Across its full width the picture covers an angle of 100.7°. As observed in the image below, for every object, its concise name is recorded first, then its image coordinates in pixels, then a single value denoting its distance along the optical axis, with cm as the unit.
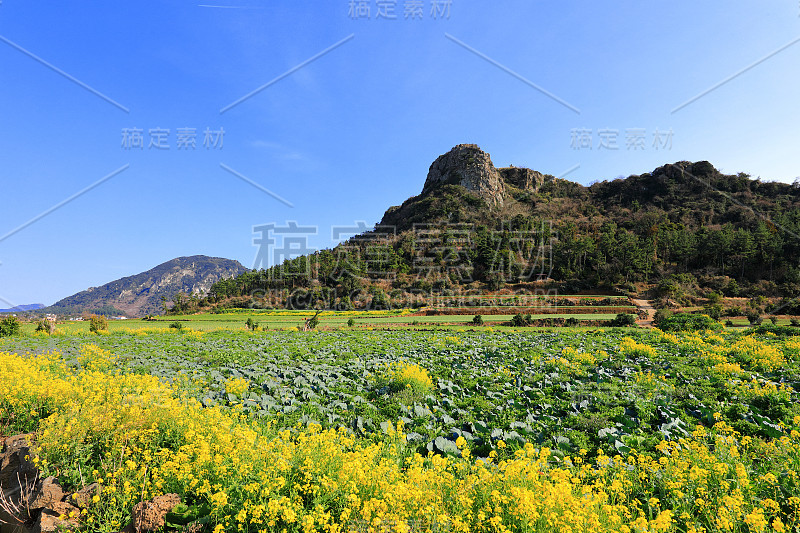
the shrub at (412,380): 975
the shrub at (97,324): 3055
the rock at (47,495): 445
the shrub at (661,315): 4022
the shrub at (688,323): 3014
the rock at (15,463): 539
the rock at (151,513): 399
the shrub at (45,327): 2901
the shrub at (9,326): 2598
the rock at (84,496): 417
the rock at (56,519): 388
